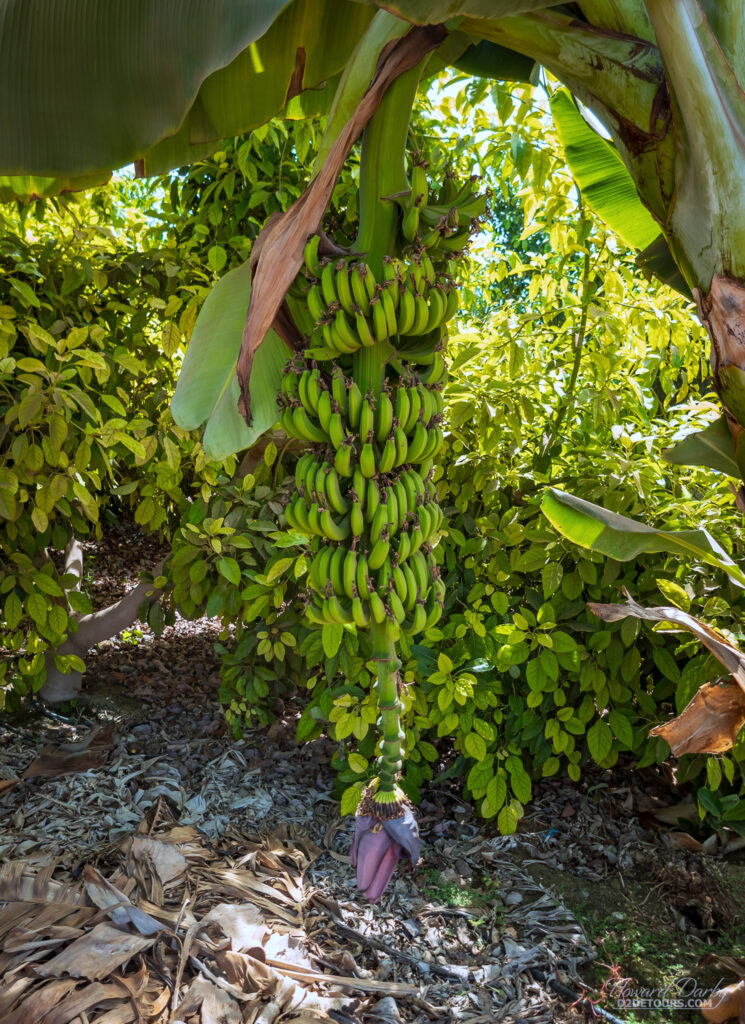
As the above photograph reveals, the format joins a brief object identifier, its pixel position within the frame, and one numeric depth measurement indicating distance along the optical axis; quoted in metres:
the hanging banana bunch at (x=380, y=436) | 1.13
